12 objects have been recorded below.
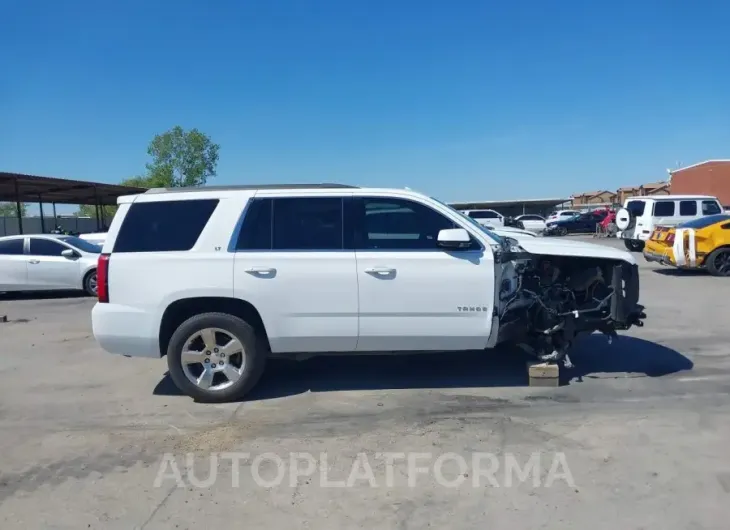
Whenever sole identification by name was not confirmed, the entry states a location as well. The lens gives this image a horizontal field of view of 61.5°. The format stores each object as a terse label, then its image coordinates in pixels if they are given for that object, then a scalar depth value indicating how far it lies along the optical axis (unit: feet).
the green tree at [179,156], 197.67
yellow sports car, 47.83
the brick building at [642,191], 183.83
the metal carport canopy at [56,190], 79.66
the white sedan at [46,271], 45.50
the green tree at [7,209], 267.10
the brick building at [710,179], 159.02
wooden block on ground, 19.69
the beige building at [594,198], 247.83
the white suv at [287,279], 18.66
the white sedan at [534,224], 129.70
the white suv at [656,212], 68.13
